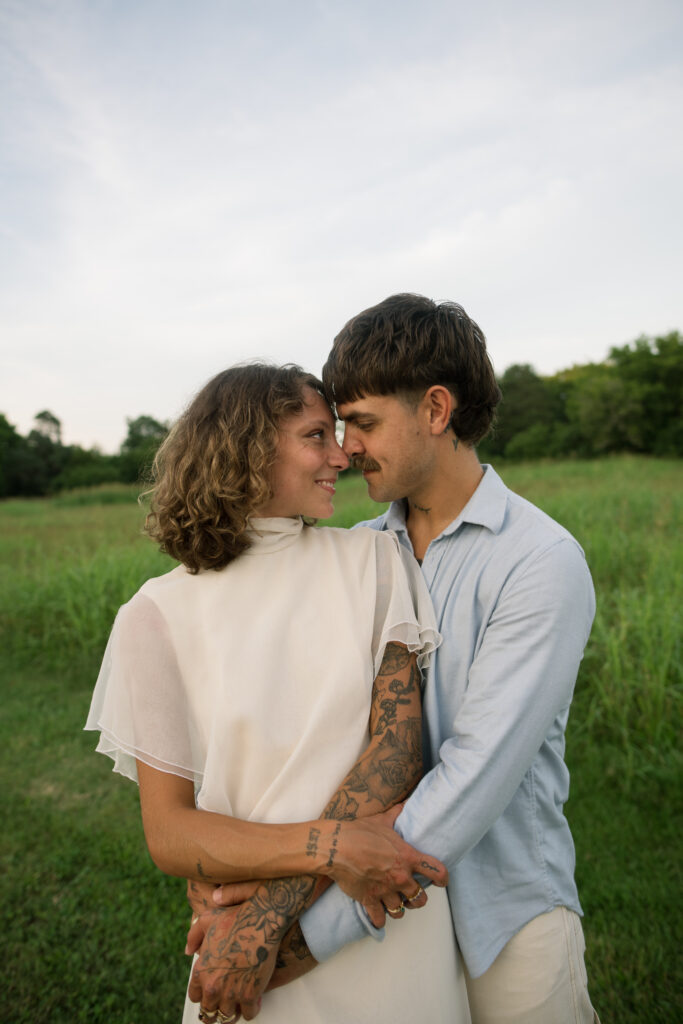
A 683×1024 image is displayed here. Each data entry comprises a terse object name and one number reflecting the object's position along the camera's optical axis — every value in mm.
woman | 1385
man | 1459
